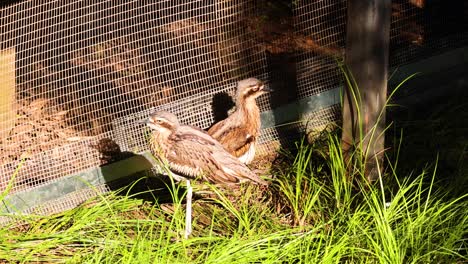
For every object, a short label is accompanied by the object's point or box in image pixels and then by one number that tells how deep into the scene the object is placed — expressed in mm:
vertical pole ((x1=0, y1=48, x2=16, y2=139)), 6438
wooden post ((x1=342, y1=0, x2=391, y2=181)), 5504
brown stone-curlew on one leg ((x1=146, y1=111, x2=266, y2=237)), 6164
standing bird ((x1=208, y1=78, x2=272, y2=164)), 6793
